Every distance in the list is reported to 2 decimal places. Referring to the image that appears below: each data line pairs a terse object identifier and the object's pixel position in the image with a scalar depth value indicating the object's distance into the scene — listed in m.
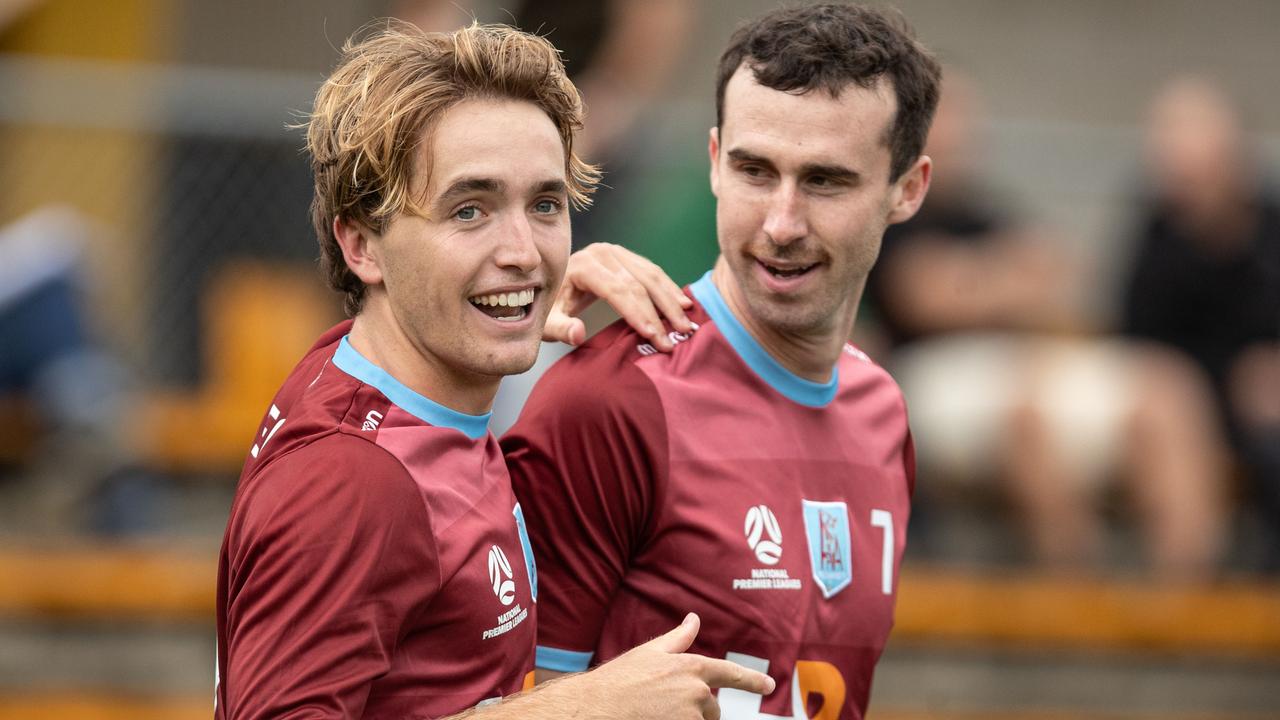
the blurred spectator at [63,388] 14.16
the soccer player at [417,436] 5.09
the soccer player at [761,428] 6.43
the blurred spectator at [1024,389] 14.33
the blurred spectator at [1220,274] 14.82
